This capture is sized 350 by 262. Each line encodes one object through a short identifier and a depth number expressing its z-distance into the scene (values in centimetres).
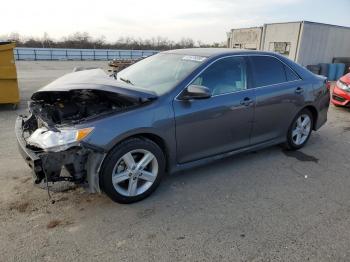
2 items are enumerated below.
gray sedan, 286
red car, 767
